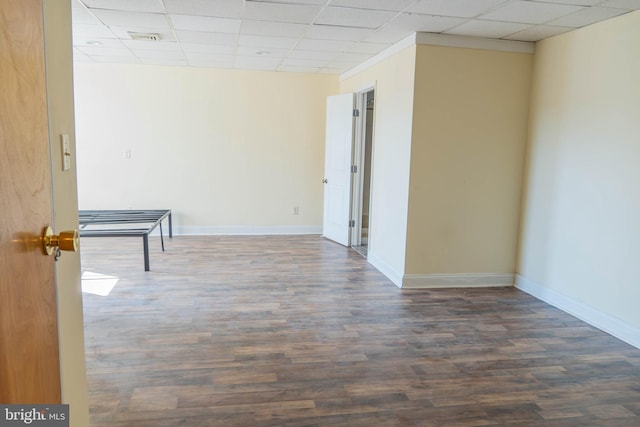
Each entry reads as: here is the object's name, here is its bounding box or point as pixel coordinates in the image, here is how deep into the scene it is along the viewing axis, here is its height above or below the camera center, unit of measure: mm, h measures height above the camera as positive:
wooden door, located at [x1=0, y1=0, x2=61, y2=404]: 836 -149
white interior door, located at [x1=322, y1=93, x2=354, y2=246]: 5602 -210
